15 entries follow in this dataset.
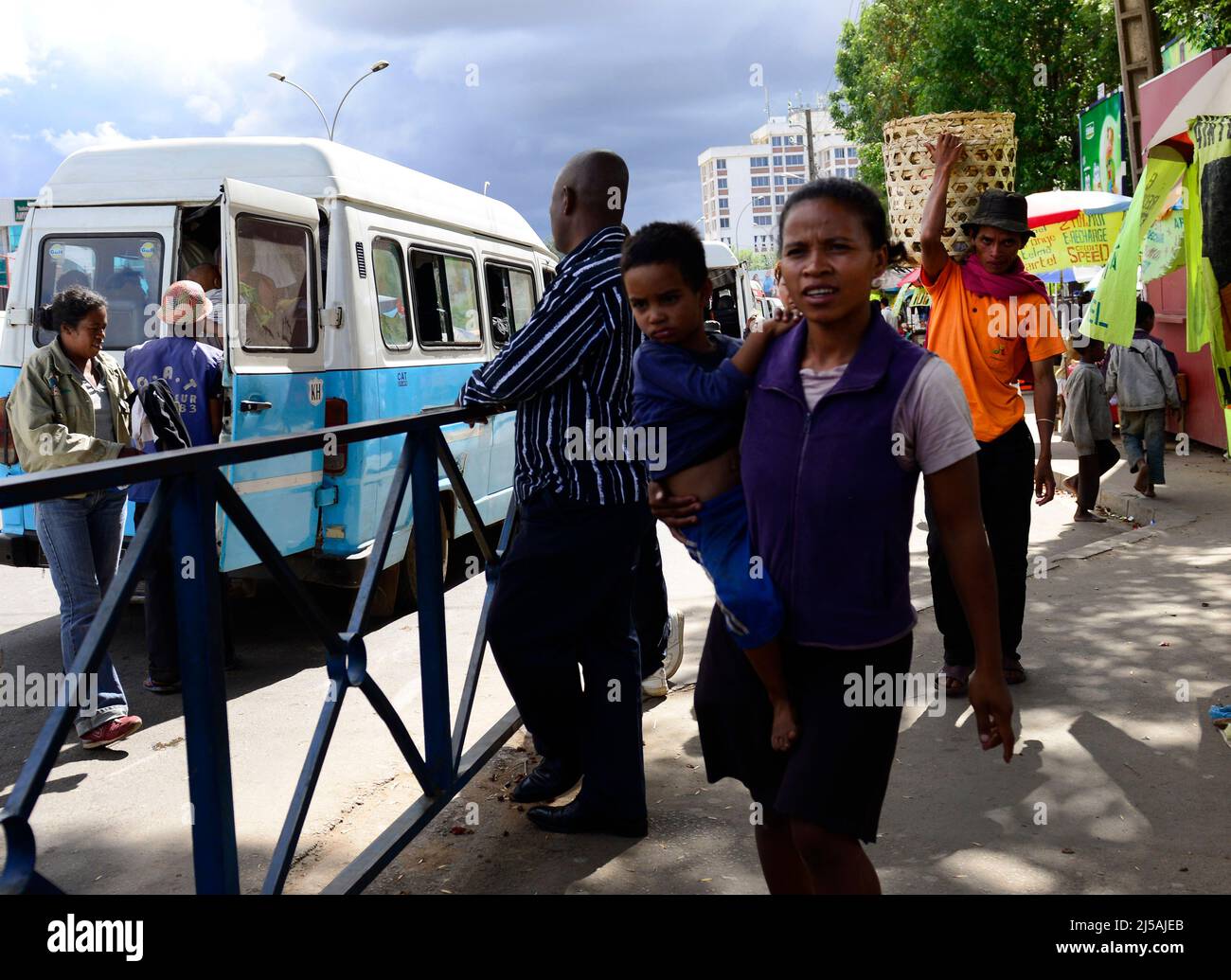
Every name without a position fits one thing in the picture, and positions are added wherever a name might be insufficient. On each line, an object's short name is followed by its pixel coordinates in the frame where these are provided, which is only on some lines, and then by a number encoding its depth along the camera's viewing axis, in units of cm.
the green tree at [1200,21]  1176
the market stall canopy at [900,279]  2687
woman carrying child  221
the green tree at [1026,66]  2262
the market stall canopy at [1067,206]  1113
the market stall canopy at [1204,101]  421
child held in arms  233
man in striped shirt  328
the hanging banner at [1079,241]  1109
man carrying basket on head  468
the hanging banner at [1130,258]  475
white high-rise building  16238
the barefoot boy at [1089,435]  915
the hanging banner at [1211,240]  418
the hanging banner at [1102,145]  1655
